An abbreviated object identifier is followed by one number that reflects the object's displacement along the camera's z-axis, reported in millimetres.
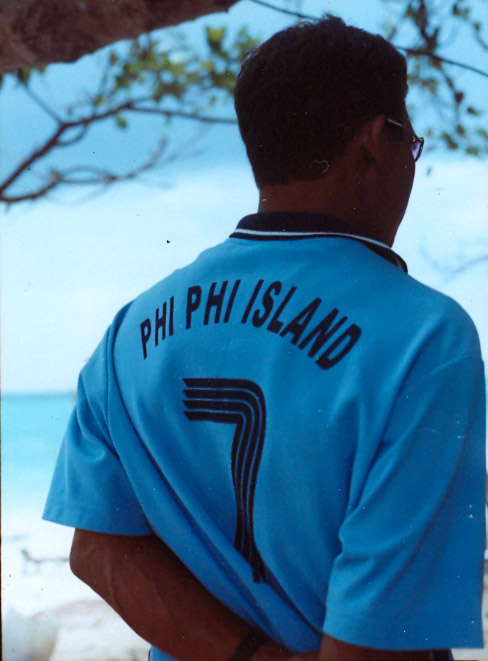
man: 1050
